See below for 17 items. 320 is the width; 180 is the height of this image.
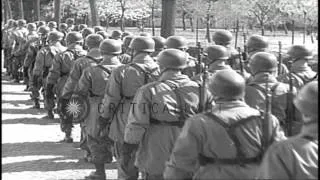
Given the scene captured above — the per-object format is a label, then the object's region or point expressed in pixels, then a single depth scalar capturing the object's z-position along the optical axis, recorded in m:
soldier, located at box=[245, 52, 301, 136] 6.90
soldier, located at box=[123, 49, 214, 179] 6.41
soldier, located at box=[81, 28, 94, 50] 14.33
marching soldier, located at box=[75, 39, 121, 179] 9.10
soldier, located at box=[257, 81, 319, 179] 3.99
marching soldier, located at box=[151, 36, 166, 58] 11.11
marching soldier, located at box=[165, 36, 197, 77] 10.48
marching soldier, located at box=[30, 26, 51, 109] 14.19
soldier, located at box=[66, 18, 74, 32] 22.72
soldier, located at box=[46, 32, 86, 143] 11.91
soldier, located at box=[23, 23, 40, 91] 17.14
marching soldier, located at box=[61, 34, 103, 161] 9.99
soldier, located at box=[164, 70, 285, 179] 4.91
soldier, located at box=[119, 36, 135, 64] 11.13
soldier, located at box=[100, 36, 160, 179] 8.02
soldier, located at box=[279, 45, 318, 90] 7.98
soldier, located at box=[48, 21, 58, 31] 20.79
